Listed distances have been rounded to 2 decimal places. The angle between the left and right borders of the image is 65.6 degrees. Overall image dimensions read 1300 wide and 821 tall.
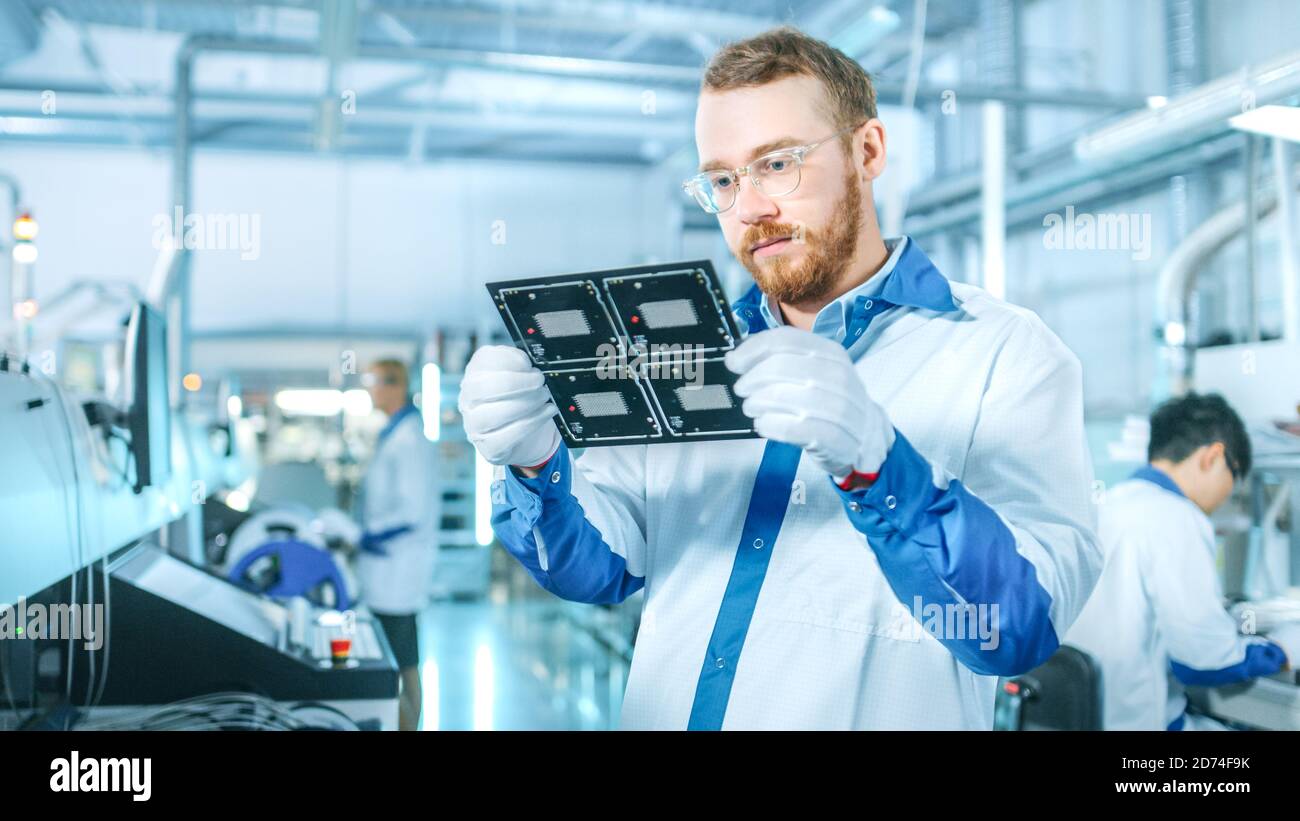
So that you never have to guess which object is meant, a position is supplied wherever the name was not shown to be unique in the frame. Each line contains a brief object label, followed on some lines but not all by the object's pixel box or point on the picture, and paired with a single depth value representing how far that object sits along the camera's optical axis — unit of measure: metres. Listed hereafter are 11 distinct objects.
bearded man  1.11
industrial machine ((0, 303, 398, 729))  1.50
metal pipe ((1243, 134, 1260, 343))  3.52
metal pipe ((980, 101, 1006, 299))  3.92
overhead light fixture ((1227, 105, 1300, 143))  2.62
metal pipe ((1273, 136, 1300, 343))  3.27
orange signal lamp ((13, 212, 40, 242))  2.85
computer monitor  2.06
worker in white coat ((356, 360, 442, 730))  4.19
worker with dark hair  2.56
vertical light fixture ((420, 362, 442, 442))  7.38
